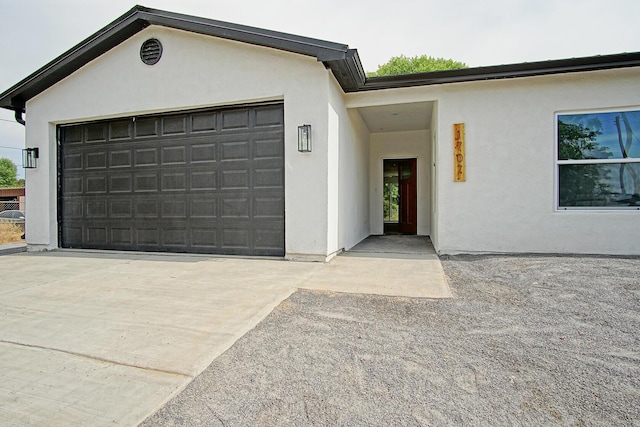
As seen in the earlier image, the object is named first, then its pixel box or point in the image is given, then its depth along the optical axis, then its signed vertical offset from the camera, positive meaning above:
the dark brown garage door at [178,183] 6.20 +0.61
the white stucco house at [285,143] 5.79 +1.30
